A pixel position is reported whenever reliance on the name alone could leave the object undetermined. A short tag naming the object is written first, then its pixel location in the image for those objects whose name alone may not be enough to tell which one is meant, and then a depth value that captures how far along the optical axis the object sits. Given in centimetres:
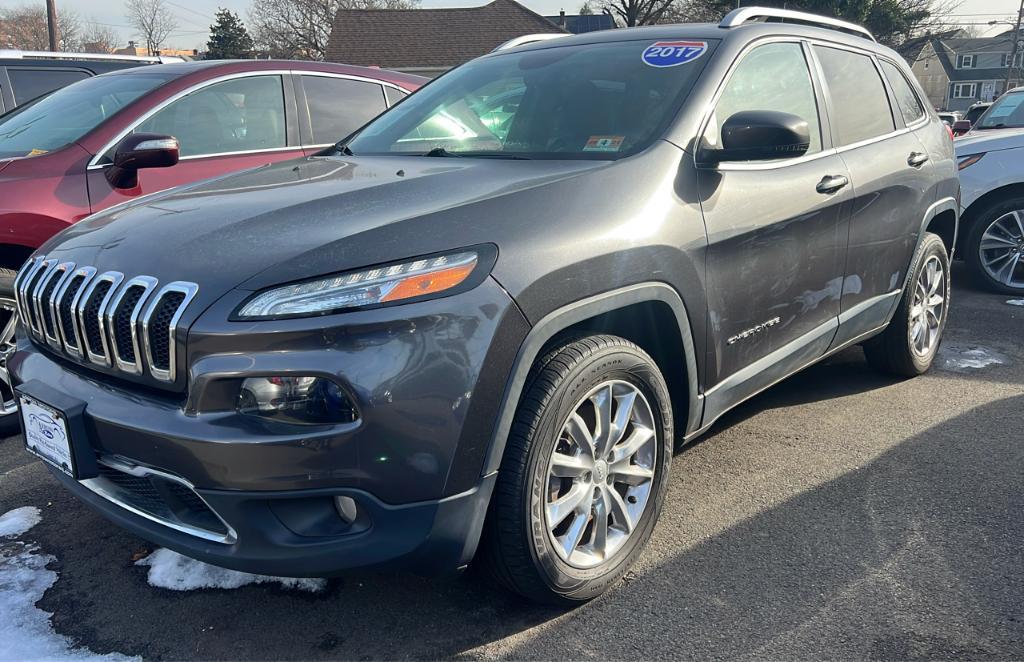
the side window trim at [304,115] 493
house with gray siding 7788
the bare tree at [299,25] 5397
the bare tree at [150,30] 6079
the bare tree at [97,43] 5878
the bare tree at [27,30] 5519
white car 666
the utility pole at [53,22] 2494
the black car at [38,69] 641
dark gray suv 195
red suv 379
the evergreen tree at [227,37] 5297
